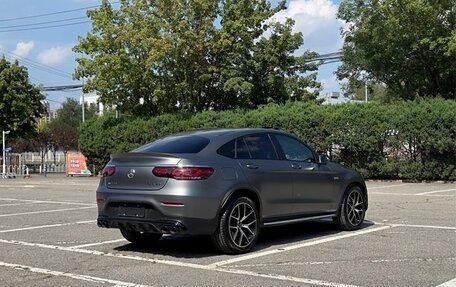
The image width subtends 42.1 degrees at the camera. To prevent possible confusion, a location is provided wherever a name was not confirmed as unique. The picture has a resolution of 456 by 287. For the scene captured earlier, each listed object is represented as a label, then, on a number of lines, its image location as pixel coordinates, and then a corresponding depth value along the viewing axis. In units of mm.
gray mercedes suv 7301
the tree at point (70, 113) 97812
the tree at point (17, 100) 47844
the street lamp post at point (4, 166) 40294
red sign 38281
